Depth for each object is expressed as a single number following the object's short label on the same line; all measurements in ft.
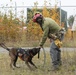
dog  49.33
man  47.47
